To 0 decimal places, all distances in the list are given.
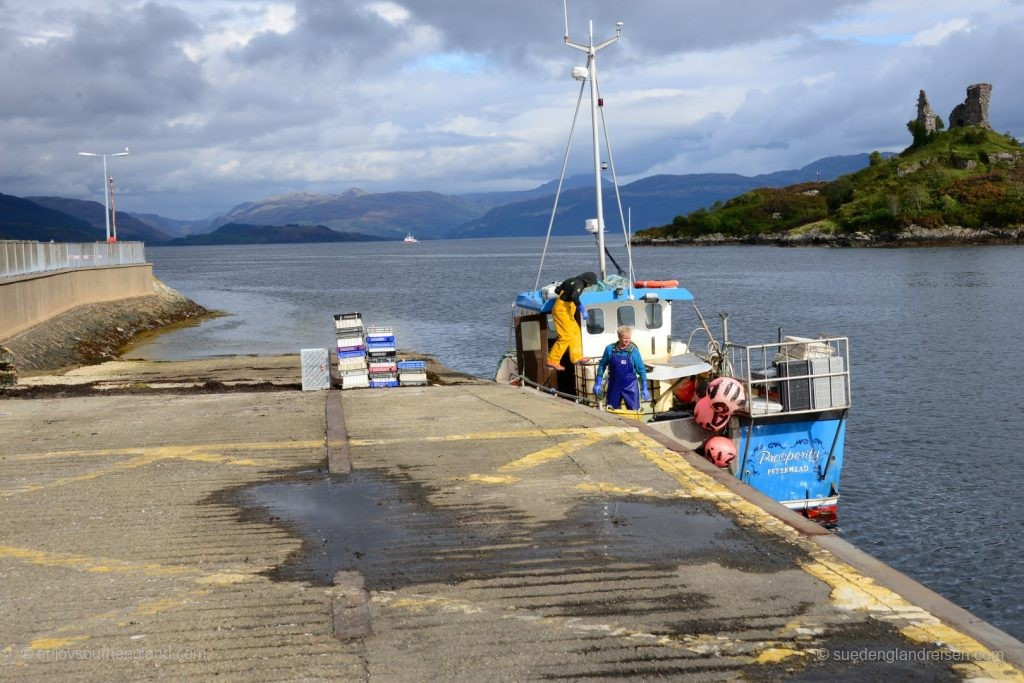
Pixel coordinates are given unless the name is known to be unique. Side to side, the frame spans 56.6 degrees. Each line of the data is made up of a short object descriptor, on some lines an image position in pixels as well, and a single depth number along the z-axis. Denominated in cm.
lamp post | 5734
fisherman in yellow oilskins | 1752
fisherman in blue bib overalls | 1461
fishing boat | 1398
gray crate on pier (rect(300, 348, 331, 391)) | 1852
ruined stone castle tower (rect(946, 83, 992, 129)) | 17250
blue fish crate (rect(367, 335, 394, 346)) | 1867
